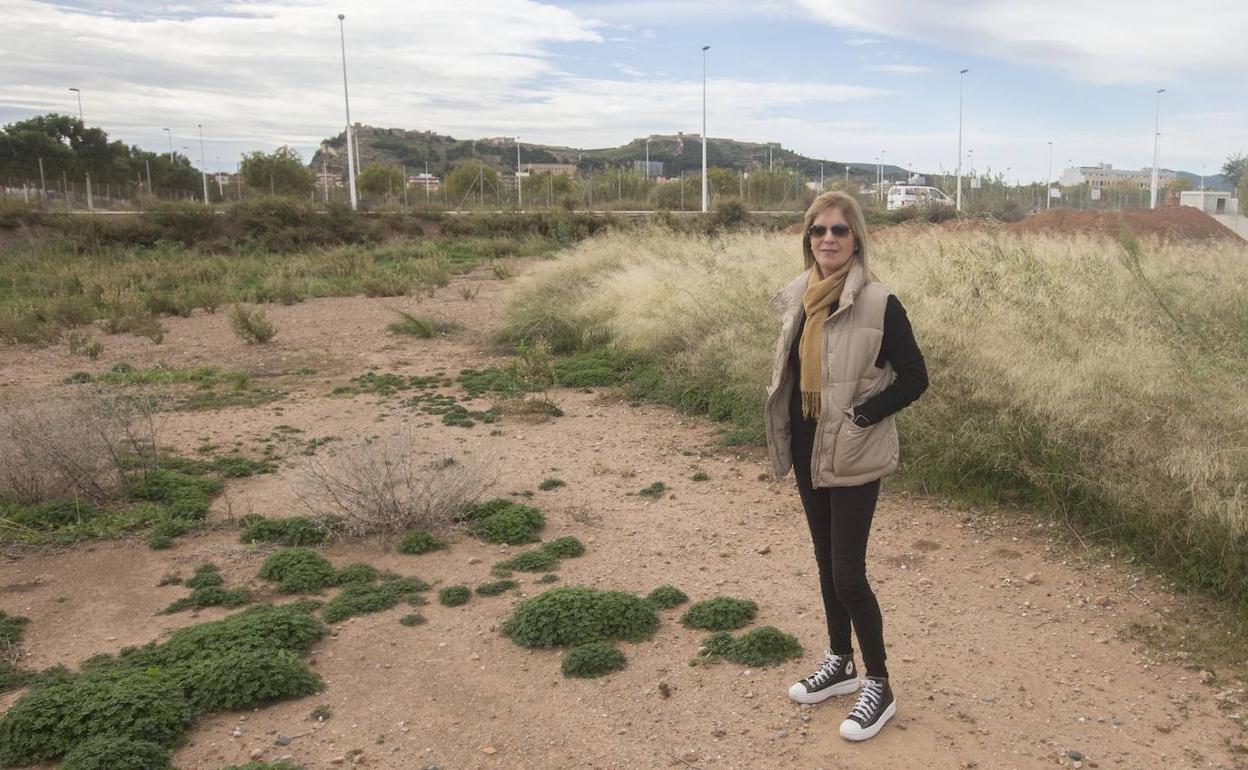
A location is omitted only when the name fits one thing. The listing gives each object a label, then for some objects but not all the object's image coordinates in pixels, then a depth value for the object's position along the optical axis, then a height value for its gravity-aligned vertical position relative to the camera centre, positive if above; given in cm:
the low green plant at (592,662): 384 -172
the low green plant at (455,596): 457 -171
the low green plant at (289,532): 540 -163
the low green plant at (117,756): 310 -167
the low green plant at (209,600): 456 -170
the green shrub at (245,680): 359 -167
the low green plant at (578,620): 411 -167
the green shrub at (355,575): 486 -170
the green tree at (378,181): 4544 +322
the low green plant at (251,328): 1205 -101
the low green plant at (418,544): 525 -166
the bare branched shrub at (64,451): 579 -124
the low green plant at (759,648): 385 -169
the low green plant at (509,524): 544 -165
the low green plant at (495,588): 466 -171
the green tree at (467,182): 4659 +318
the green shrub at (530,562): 500 -170
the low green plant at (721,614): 421 -169
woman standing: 304 -51
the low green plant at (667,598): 449 -171
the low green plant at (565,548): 518 -168
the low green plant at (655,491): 629 -167
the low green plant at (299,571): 475 -166
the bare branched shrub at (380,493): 542 -145
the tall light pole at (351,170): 3297 +278
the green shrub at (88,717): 326 -165
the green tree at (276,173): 4156 +340
